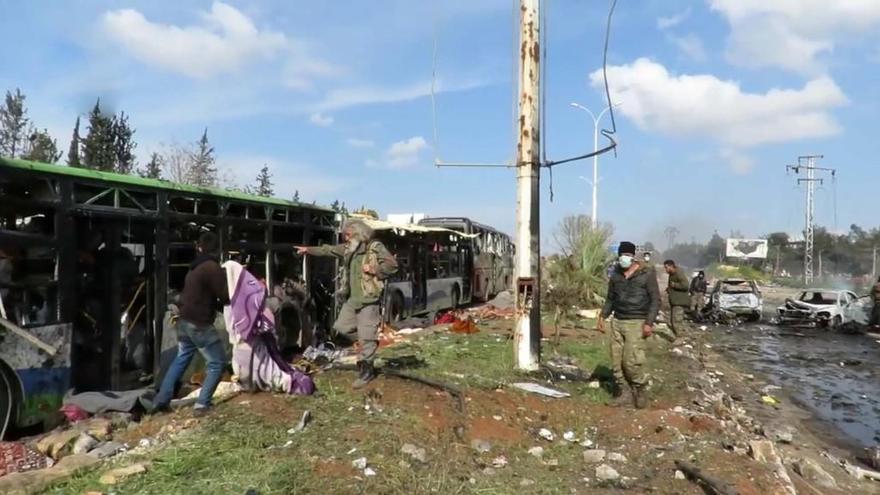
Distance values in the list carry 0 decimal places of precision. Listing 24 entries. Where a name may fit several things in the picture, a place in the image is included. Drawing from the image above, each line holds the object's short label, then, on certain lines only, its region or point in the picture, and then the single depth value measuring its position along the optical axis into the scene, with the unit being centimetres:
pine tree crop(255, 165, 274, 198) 3833
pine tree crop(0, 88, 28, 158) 3388
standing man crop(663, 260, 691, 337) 1558
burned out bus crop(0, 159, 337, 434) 596
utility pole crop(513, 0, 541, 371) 915
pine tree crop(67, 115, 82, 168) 2758
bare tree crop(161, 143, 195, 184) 3616
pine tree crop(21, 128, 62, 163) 2767
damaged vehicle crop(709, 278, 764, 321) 2441
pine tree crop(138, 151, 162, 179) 3278
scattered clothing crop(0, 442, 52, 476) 492
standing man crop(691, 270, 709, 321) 2341
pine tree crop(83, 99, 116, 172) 2831
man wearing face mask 785
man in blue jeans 627
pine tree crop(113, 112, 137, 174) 2945
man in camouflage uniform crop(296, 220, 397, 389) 746
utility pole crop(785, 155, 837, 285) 5200
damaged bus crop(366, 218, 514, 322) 1522
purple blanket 674
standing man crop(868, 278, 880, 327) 2083
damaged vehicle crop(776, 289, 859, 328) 2247
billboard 7219
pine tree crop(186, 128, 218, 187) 3659
